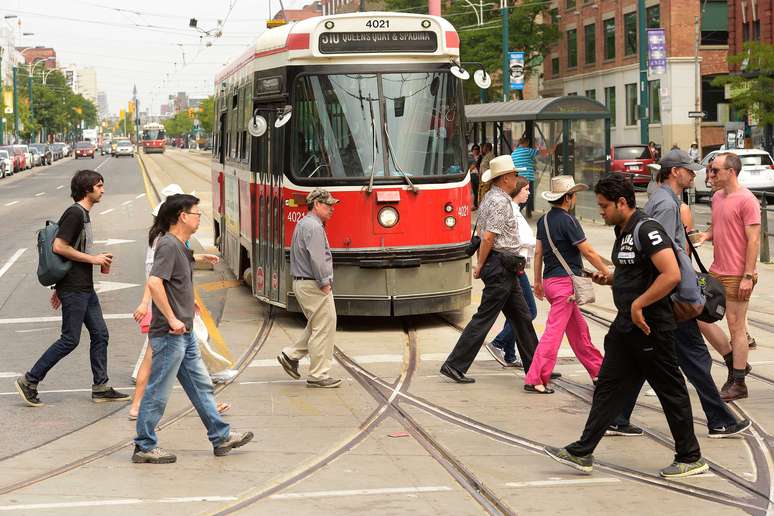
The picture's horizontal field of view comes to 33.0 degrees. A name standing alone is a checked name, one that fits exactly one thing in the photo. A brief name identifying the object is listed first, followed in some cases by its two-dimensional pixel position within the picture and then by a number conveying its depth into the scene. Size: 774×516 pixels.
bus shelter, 27.89
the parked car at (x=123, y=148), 111.38
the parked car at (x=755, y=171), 36.03
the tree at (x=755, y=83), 46.53
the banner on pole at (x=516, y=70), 46.66
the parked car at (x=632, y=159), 42.41
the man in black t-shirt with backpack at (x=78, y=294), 10.02
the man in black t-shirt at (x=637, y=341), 7.27
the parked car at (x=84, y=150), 110.12
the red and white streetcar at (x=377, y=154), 13.30
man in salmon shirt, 9.66
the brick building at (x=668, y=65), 58.72
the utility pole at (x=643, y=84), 41.66
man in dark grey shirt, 7.96
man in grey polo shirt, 10.44
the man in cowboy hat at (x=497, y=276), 10.59
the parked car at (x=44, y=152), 89.69
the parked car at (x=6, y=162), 67.96
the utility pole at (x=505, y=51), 49.12
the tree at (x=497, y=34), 62.41
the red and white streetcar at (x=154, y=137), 119.31
